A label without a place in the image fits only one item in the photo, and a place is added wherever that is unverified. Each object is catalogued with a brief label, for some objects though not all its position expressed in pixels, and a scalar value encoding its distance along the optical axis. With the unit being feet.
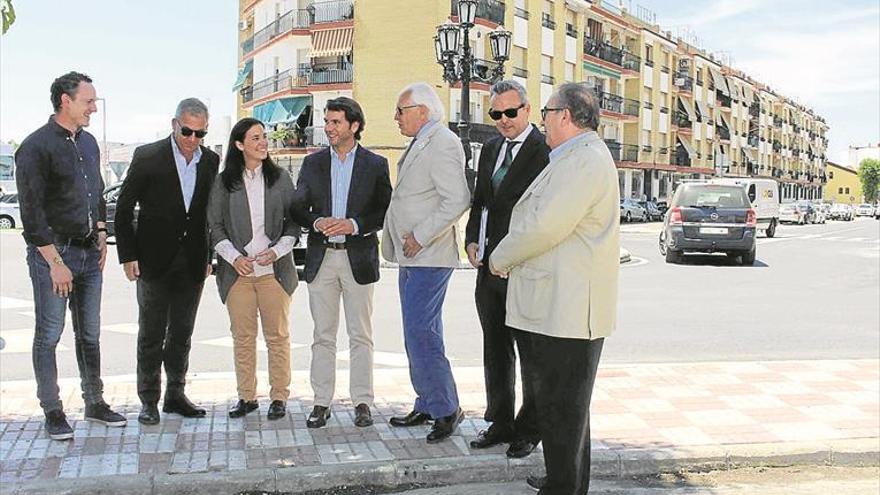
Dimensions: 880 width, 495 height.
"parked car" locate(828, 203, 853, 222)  225.97
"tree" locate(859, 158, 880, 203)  404.36
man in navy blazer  17.78
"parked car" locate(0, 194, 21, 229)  102.47
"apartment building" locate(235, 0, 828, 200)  133.39
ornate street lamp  59.67
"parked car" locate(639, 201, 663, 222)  173.57
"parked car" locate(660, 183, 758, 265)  63.52
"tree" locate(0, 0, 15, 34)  14.89
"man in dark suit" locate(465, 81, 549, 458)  16.15
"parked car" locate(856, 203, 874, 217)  268.13
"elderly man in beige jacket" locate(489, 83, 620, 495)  12.89
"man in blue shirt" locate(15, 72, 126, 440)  16.22
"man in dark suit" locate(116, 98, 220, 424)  17.78
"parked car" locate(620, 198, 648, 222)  165.99
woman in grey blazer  18.13
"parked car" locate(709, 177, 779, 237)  111.86
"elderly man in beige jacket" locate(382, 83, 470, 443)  16.84
